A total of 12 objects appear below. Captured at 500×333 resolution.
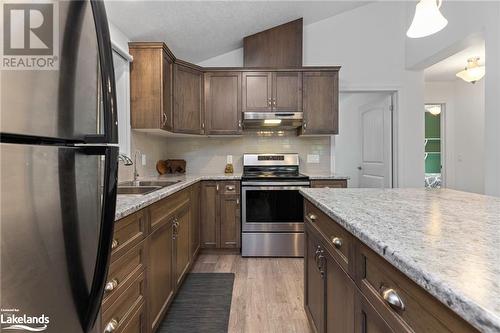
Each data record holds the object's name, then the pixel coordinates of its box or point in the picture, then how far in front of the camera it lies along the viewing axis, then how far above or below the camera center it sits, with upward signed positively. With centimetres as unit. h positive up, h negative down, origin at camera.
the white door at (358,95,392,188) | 374 +32
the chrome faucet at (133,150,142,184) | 252 +1
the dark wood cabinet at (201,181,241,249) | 309 -58
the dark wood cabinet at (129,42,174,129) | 263 +80
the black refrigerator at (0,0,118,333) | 50 -3
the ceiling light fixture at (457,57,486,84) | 378 +134
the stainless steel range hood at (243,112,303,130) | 320 +57
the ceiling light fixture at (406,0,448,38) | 162 +90
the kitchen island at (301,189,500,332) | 43 -19
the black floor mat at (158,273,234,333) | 180 -107
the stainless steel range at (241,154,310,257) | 301 -57
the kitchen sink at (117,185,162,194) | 204 -18
